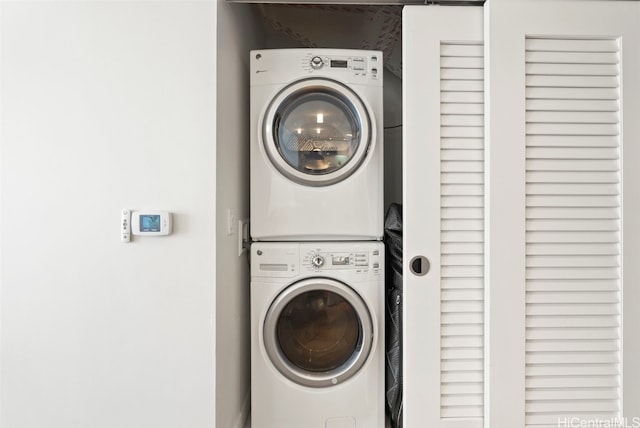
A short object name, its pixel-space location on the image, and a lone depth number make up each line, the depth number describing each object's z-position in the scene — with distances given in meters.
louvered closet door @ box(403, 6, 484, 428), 1.25
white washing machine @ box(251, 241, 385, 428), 1.50
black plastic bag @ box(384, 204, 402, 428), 1.49
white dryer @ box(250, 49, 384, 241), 1.49
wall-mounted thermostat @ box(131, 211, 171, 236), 1.21
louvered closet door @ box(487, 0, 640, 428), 1.23
